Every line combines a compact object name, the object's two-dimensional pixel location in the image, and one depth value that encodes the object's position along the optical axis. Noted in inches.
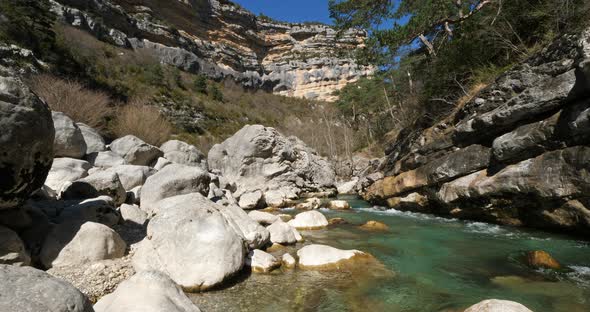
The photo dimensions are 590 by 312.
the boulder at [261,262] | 187.3
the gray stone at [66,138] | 329.7
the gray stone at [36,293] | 80.9
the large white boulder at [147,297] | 104.8
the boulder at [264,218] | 312.7
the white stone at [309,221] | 314.0
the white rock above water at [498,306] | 112.7
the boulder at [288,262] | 196.7
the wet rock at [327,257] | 195.6
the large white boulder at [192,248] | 159.6
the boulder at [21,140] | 136.9
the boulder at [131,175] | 328.8
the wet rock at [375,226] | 304.3
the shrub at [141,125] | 621.0
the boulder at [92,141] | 402.3
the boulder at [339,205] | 441.6
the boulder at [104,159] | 371.6
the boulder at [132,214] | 246.1
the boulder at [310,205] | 450.6
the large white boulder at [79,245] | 162.6
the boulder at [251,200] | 446.8
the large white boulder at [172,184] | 284.8
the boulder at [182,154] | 527.2
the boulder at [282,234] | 245.3
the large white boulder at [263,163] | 559.2
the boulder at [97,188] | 251.1
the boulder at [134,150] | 435.8
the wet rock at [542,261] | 184.9
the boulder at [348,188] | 653.3
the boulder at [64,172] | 287.7
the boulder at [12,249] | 143.0
